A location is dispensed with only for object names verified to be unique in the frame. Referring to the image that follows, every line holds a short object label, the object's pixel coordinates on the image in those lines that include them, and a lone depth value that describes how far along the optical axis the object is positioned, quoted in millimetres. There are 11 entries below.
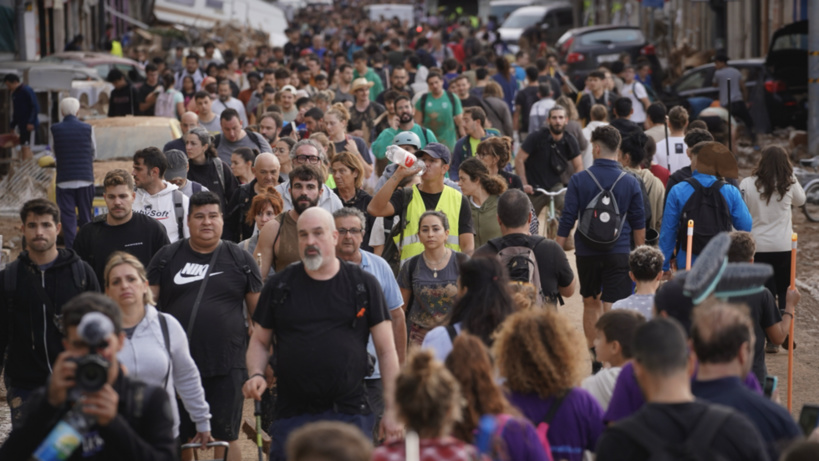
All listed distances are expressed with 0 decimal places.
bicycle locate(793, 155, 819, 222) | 32312
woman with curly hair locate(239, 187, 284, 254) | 17094
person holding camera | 8125
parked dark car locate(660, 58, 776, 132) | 44937
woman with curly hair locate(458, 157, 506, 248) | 17469
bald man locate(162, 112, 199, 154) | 26031
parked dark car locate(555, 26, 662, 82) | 56344
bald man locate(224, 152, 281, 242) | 18625
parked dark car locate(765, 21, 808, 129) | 45687
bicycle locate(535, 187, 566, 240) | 24172
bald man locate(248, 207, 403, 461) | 11703
